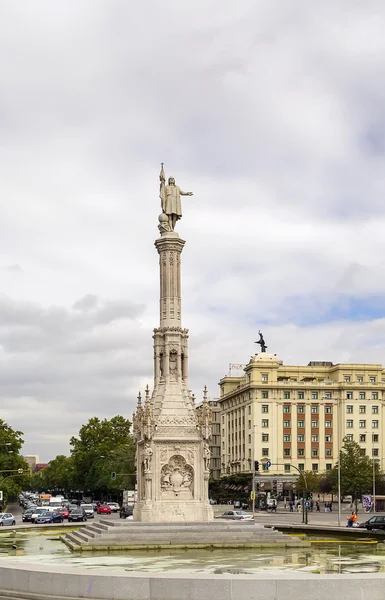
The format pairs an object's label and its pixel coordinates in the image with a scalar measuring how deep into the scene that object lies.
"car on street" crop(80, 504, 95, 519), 75.12
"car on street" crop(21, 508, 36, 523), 70.54
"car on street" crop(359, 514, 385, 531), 51.66
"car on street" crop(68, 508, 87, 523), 68.75
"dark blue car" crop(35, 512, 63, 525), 64.62
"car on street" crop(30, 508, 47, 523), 68.28
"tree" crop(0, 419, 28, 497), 102.31
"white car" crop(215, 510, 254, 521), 56.03
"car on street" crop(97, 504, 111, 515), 92.55
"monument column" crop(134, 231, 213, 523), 41.88
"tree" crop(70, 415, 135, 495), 127.19
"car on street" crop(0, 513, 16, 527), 62.95
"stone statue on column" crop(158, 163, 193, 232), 47.78
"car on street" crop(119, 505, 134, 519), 68.16
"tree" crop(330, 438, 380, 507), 104.00
